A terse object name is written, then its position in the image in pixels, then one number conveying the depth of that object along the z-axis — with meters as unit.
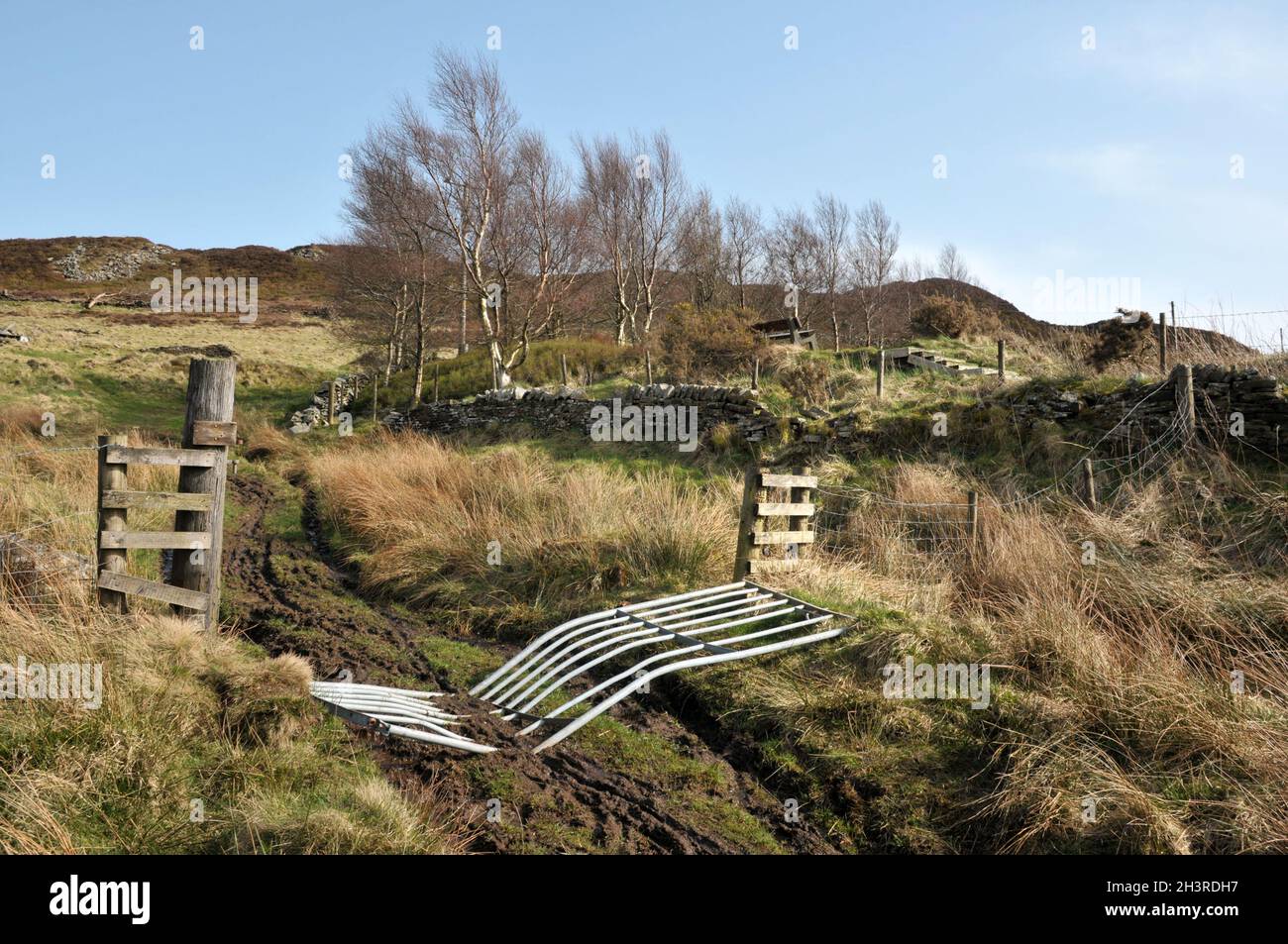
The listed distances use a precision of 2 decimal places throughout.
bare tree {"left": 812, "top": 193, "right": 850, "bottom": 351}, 45.16
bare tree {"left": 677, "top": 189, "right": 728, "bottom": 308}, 40.22
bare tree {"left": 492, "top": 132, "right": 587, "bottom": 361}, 27.45
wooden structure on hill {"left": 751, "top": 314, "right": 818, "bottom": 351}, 31.27
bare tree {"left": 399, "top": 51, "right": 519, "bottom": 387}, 25.72
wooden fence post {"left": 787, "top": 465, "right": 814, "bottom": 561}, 9.48
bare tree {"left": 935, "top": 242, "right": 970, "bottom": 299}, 53.88
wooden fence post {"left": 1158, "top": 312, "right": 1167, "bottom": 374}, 14.06
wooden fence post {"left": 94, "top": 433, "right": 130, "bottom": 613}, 6.12
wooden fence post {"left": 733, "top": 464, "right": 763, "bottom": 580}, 8.73
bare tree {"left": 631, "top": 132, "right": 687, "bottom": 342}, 35.75
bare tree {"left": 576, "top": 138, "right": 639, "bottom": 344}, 34.97
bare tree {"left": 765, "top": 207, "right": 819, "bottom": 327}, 45.50
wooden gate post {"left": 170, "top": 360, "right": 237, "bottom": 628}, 6.46
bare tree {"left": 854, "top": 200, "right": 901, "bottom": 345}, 45.72
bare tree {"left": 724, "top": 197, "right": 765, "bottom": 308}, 44.66
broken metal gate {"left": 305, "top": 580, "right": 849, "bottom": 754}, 5.41
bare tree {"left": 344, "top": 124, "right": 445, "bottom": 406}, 26.38
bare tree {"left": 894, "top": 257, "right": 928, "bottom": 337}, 48.84
